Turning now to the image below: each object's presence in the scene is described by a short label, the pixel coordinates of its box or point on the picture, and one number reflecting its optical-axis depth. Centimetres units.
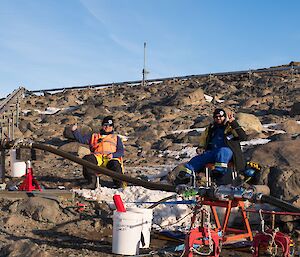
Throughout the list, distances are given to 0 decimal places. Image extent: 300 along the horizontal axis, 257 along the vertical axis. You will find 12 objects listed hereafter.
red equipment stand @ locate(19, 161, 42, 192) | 801
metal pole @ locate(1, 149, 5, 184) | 914
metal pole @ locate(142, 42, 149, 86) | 3405
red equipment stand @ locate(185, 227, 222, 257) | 456
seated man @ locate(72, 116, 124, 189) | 884
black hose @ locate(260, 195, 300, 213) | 491
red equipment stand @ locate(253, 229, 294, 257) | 468
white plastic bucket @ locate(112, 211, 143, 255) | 532
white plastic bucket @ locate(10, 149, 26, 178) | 956
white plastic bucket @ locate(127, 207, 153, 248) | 556
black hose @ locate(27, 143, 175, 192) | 639
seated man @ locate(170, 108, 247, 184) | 670
